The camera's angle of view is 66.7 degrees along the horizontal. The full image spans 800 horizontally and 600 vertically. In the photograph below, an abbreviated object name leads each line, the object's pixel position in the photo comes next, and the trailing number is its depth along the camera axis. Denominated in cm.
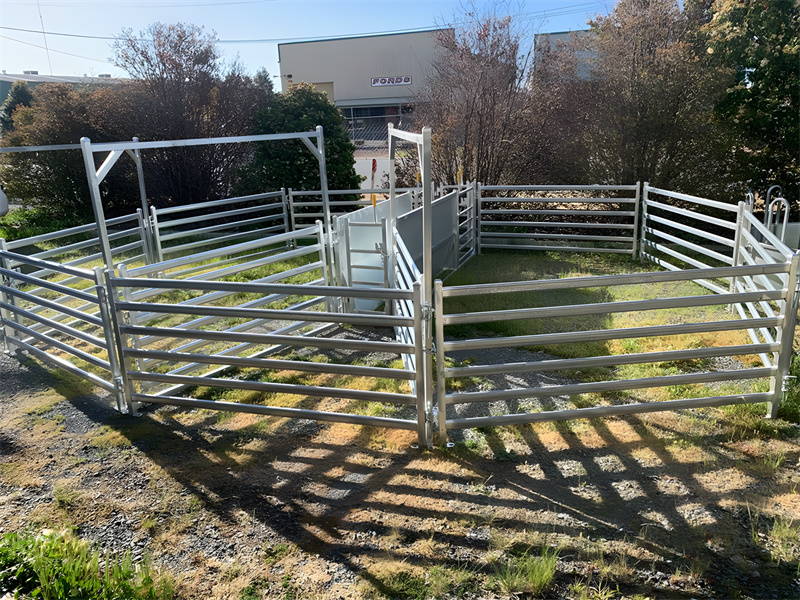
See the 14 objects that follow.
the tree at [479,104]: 1281
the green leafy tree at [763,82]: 1081
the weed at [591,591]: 291
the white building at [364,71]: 3134
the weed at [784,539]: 315
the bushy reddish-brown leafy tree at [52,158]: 1516
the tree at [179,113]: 1478
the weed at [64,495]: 389
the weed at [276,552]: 329
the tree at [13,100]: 2214
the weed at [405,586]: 300
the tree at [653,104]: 1105
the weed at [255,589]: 301
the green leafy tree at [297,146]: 1341
